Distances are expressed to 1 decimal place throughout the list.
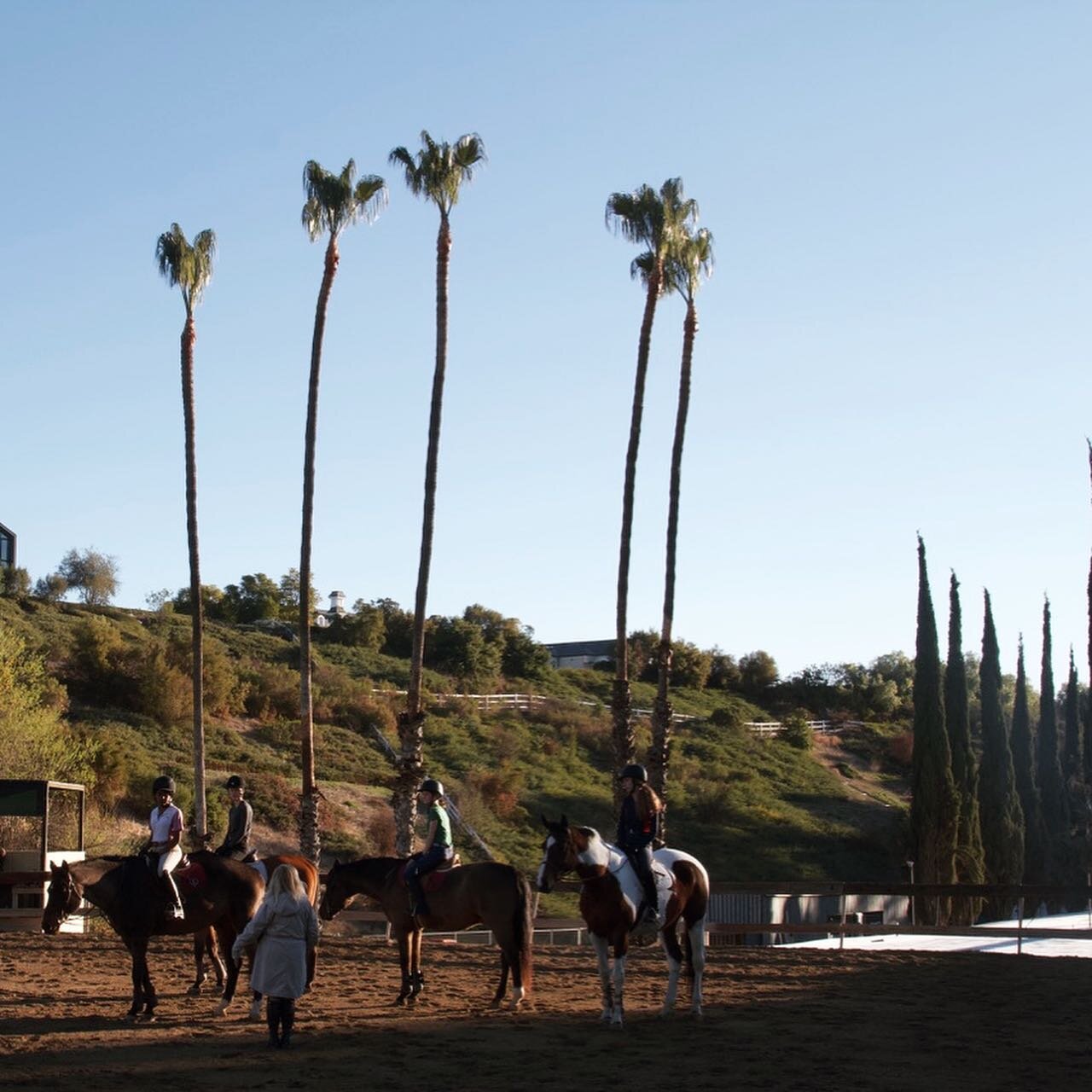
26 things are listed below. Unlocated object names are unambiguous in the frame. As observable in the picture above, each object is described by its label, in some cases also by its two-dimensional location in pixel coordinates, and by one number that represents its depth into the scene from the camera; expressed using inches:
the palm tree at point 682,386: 1141.1
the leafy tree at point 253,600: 3105.3
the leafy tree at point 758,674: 3351.4
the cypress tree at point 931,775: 1718.8
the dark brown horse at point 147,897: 586.6
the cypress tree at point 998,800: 1882.4
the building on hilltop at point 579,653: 4330.2
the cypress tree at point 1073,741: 2277.7
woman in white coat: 481.4
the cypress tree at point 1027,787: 2038.6
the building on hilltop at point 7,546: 3120.1
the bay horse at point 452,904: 610.5
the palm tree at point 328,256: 1128.2
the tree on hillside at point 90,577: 3484.3
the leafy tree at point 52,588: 3277.6
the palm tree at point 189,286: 1221.7
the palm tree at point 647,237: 1178.6
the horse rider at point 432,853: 628.7
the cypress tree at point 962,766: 1739.7
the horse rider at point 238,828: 639.8
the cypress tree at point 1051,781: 2087.8
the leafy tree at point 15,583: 2667.3
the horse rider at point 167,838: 588.7
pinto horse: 553.0
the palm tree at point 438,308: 1070.4
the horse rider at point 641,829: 569.3
